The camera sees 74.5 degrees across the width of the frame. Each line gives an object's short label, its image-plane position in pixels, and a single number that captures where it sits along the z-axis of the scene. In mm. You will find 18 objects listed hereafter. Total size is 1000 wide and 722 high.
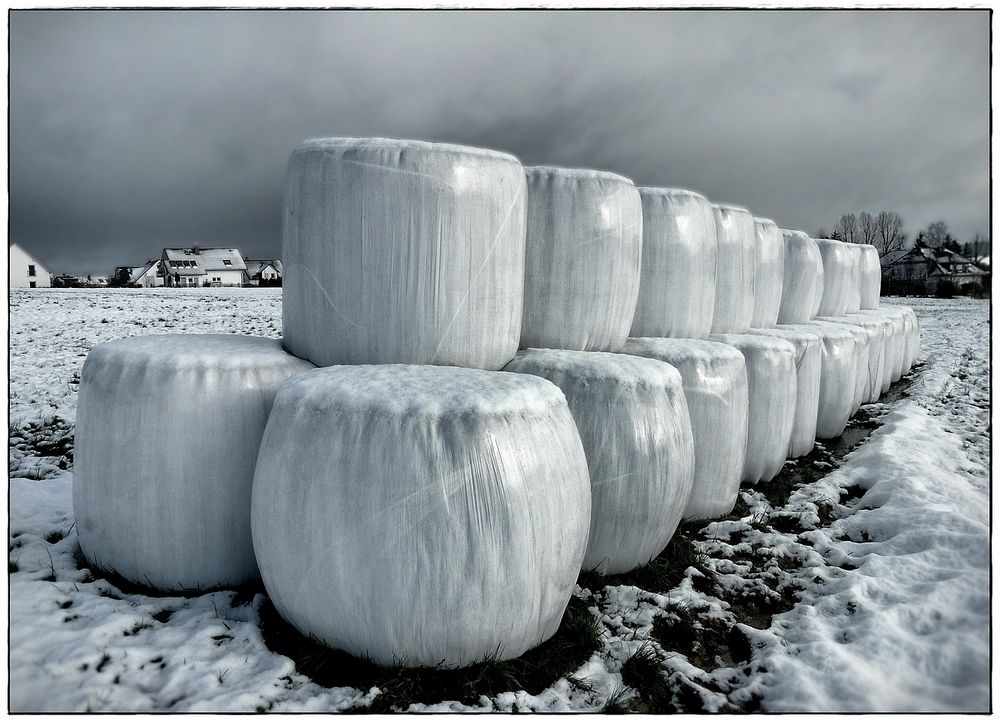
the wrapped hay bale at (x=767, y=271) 4750
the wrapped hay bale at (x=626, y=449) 2586
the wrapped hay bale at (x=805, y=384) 4465
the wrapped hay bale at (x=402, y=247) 2393
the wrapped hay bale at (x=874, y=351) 6304
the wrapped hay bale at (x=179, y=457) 2346
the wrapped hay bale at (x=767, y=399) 3850
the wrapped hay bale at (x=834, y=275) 6695
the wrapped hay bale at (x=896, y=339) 7439
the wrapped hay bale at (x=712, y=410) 3215
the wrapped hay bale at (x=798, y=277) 5688
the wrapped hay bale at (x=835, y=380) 5094
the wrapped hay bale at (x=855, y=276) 7090
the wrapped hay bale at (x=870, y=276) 7859
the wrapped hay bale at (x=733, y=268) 4094
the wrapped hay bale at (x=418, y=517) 1833
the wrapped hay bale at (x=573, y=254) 2951
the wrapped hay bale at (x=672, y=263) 3525
